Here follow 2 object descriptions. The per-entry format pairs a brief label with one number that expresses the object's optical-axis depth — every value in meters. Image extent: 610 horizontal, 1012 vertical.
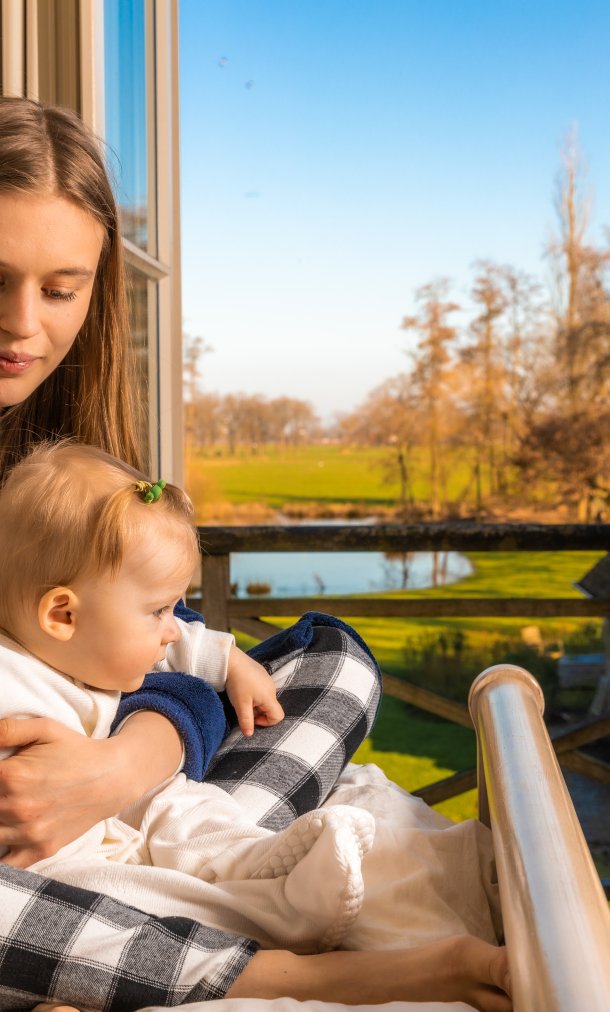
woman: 0.71
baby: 0.82
